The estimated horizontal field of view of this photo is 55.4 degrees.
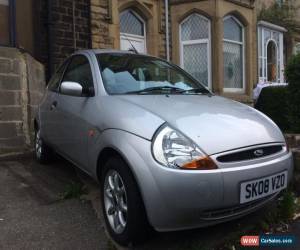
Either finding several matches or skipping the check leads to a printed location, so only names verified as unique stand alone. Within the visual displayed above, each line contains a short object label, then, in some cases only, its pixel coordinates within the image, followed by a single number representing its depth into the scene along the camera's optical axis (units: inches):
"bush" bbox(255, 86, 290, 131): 215.3
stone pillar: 175.2
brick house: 239.1
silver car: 78.5
